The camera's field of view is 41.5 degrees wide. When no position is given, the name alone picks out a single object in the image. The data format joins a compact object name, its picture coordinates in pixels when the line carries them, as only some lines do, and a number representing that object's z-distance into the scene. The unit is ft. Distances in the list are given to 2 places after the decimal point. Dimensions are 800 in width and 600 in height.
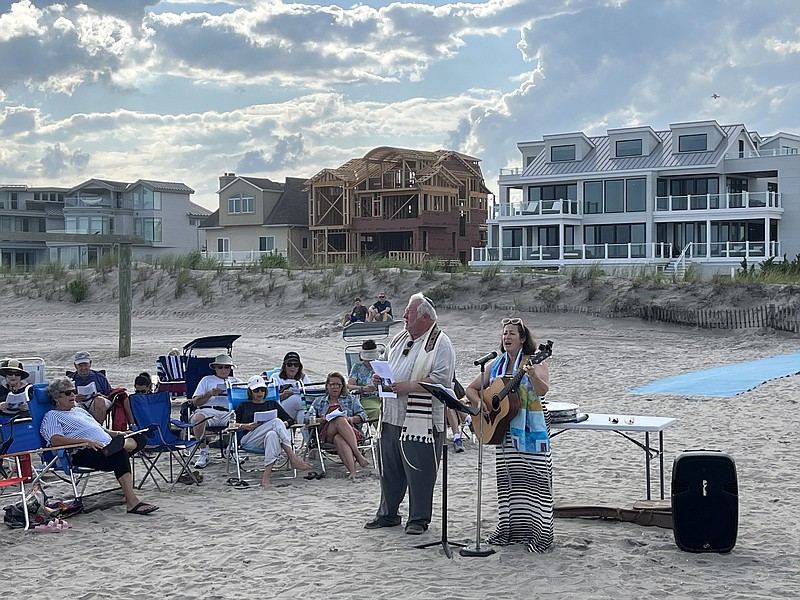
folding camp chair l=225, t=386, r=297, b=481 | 30.09
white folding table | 25.29
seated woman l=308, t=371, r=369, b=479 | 30.86
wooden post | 68.03
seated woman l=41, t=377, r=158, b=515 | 25.99
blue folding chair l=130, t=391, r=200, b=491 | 28.94
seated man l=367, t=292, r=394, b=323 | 78.95
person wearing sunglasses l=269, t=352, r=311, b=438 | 32.45
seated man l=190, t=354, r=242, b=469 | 31.96
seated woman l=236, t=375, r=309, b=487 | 29.81
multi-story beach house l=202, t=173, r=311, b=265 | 195.83
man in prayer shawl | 23.04
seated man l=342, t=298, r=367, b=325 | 78.38
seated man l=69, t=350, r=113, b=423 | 34.09
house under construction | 177.88
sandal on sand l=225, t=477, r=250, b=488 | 29.35
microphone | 21.27
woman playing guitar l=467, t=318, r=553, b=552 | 21.84
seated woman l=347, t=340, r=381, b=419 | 33.36
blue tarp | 47.37
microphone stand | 21.59
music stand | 21.39
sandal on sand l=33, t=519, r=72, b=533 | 24.35
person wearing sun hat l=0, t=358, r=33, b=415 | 31.81
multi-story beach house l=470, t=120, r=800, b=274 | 142.72
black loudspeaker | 21.44
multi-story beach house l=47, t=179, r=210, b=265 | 229.66
